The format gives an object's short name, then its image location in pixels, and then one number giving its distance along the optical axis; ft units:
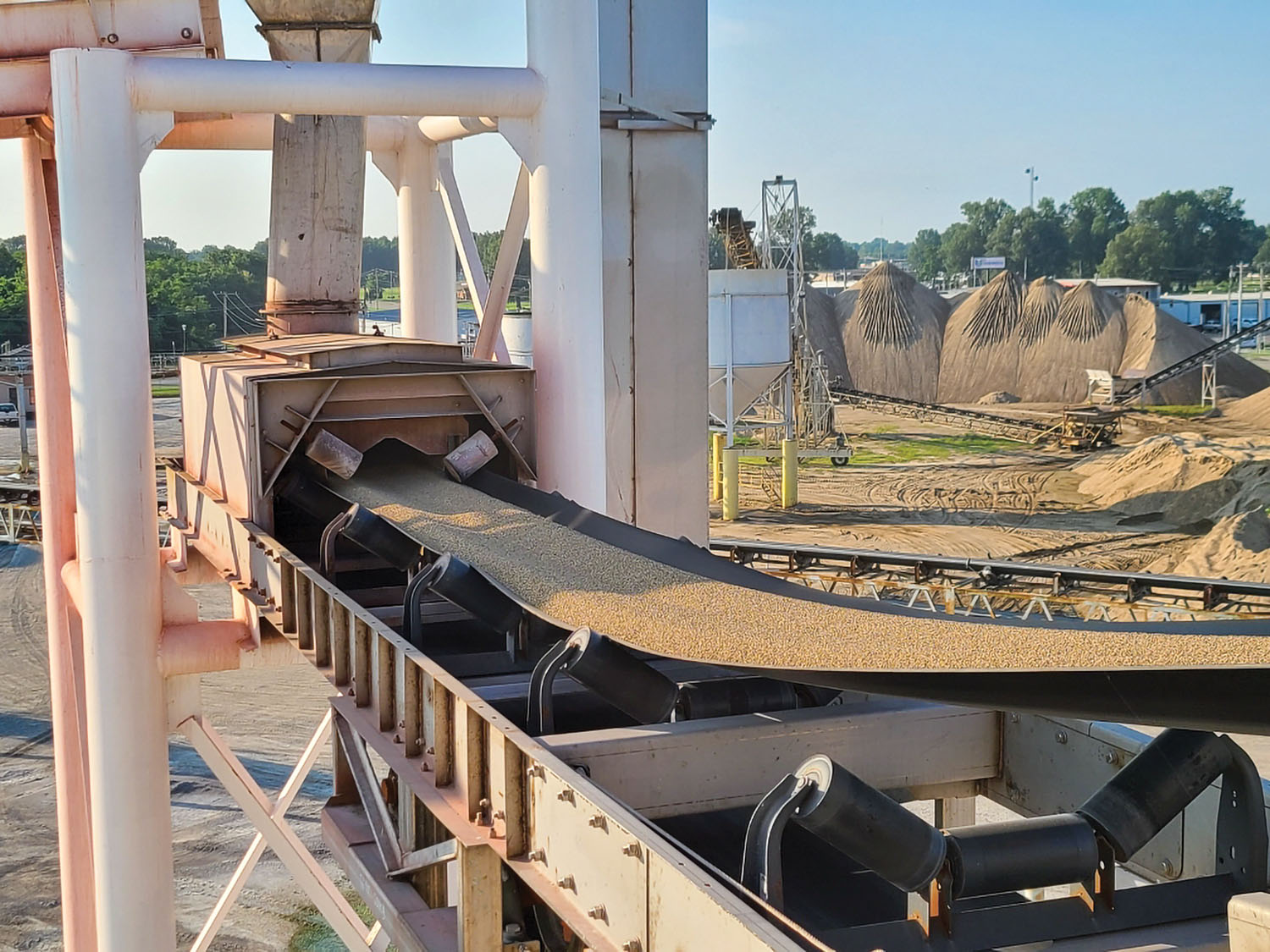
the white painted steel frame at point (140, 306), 28.40
